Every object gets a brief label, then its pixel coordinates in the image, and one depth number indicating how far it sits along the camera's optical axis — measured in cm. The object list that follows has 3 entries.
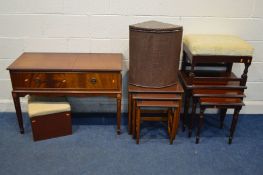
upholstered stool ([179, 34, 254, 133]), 222
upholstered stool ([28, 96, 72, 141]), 235
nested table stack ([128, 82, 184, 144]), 225
